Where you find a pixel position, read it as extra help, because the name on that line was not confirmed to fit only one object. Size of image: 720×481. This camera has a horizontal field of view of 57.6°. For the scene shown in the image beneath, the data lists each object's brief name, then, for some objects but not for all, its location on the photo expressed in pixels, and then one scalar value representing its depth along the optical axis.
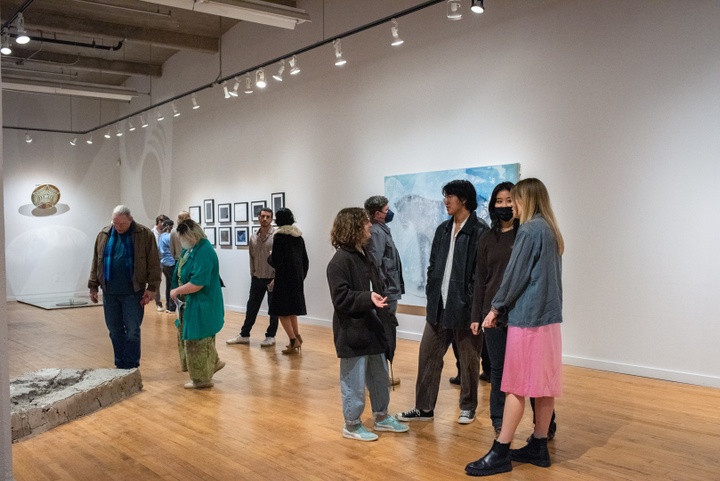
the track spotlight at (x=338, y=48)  7.45
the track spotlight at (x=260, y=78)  8.47
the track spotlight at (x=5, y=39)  8.89
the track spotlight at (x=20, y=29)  7.23
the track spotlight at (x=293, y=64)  7.98
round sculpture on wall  14.69
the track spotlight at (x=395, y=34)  6.71
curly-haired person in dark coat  4.04
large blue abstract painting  7.69
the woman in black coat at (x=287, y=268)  7.12
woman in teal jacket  5.50
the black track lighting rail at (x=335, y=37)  6.59
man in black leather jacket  4.43
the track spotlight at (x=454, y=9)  5.56
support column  2.56
